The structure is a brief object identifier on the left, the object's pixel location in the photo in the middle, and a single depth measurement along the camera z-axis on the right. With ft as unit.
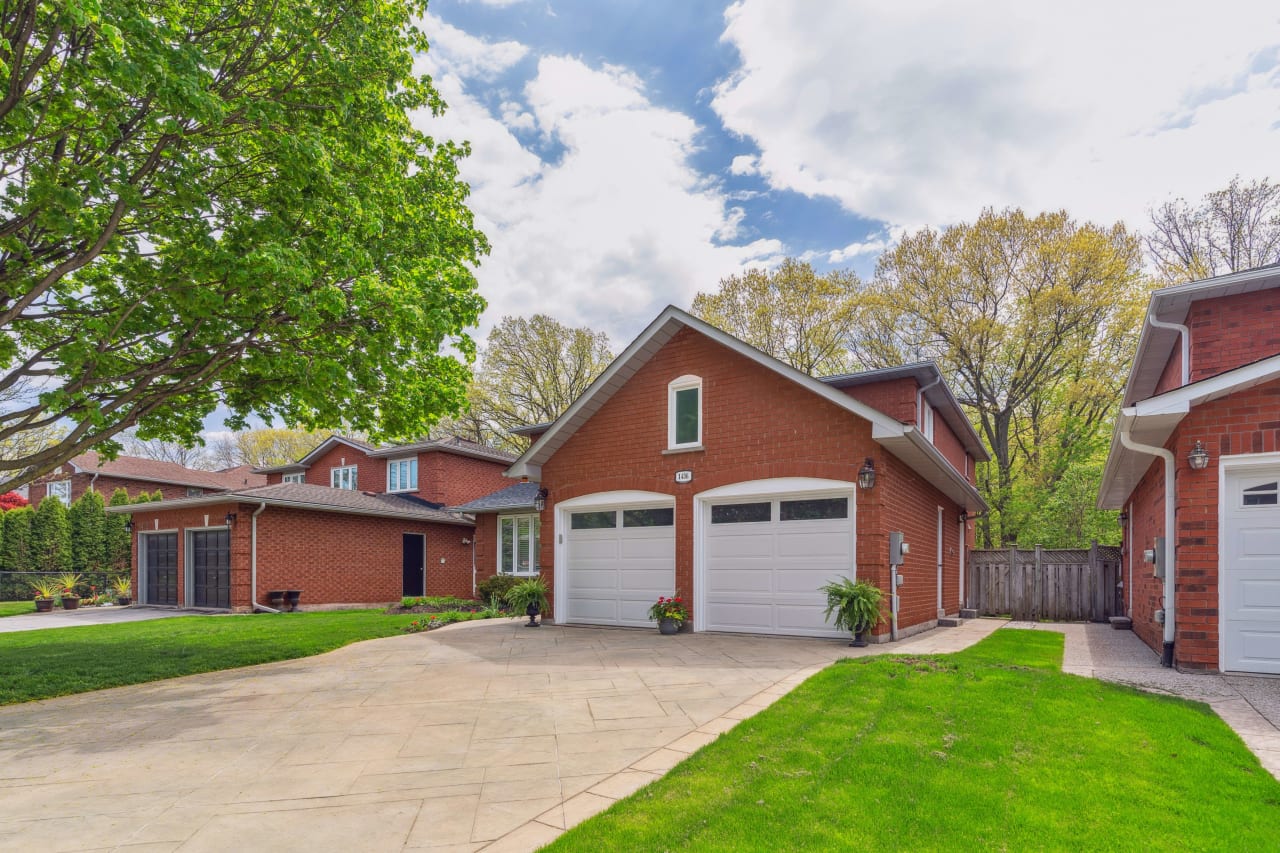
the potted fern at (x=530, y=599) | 43.19
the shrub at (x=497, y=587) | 60.08
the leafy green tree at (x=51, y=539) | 78.18
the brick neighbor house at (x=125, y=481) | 98.48
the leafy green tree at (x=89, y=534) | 80.38
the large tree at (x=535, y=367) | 101.04
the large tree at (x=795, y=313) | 83.10
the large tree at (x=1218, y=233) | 64.28
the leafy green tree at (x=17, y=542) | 76.95
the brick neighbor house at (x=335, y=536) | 59.67
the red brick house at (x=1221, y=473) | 24.39
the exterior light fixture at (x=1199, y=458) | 24.94
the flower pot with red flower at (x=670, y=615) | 38.14
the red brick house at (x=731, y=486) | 35.19
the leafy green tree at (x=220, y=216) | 22.66
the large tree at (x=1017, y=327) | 68.59
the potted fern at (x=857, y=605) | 32.24
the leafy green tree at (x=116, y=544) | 82.33
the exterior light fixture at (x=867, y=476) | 33.78
